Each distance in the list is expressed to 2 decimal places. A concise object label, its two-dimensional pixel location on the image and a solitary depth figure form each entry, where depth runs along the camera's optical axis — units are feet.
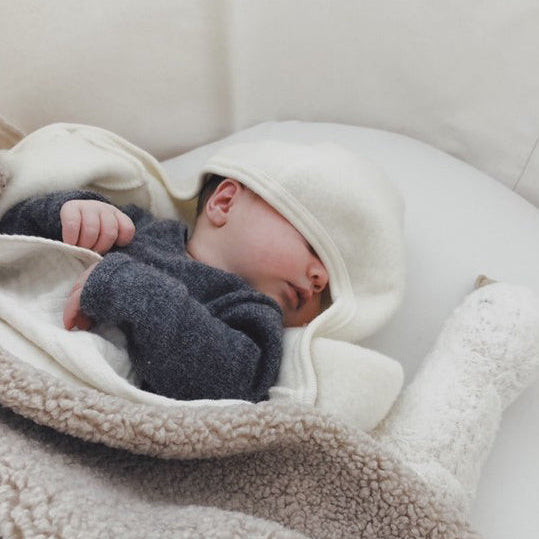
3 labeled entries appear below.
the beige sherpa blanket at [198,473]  1.66
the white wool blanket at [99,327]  2.19
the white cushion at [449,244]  2.64
